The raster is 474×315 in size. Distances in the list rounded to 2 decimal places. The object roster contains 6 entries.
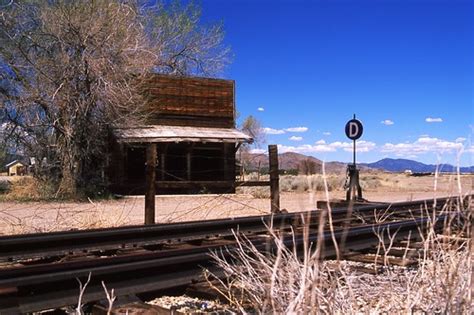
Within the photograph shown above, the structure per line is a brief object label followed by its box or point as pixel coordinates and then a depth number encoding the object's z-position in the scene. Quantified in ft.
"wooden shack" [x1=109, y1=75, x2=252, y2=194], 79.77
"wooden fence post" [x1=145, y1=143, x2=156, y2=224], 34.19
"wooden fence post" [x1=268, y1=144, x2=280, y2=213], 40.24
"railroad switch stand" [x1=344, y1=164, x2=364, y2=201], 45.87
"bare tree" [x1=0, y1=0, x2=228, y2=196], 66.33
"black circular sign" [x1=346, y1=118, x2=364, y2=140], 50.08
